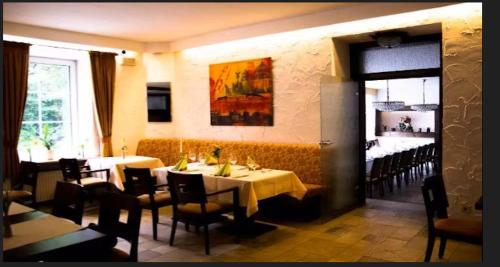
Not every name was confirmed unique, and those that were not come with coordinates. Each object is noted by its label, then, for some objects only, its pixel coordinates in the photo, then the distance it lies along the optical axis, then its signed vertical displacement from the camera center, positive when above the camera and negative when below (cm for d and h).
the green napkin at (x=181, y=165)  488 -52
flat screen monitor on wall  721 +39
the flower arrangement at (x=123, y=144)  707 -35
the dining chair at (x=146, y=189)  438 -73
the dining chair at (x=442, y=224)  321 -90
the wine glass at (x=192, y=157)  510 -44
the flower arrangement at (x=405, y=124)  1088 -14
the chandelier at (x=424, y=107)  970 +29
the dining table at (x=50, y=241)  199 -62
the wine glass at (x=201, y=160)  525 -49
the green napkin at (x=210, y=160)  514 -48
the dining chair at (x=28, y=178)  564 -75
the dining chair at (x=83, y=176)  543 -73
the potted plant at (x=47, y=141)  627 -25
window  640 +35
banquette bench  537 -47
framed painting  609 +46
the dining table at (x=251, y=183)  413 -67
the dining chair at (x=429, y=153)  818 -71
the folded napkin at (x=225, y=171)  442 -54
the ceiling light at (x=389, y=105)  987 +36
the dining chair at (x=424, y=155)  789 -72
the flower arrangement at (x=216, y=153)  474 -36
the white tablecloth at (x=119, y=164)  578 -60
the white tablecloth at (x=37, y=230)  216 -61
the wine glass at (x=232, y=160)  493 -47
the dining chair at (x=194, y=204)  391 -85
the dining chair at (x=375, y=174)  598 -83
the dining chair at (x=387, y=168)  630 -78
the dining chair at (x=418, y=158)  760 -75
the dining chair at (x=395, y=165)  658 -77
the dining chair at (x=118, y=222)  258 -67
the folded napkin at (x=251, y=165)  480 -52
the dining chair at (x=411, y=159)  733 -74
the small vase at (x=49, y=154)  626 -45
